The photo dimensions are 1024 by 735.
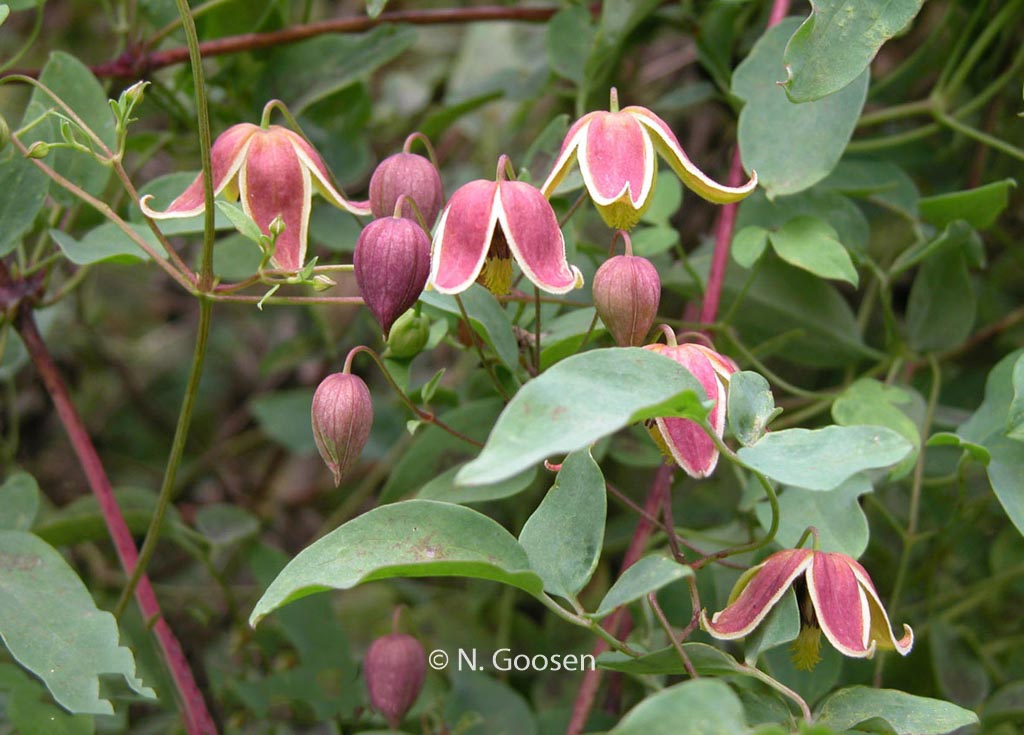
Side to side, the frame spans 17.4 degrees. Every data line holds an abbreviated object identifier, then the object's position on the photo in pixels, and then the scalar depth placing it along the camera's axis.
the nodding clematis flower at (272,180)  0.60
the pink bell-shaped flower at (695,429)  0.56
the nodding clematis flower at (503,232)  0.56
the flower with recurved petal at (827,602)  0.56
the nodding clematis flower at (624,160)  0.57
